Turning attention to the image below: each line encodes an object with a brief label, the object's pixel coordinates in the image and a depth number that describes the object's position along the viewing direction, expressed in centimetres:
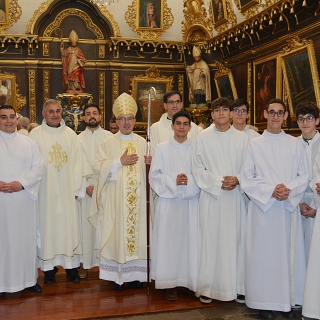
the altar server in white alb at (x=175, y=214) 526
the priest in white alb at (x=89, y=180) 645
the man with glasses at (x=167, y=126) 606
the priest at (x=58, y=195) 591
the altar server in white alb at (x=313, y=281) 438
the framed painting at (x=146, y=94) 1357
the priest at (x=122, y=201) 566
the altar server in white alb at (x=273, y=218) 469
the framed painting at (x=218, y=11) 1169
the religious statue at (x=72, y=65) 1295
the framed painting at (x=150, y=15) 1354
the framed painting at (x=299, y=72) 834
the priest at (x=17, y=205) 539
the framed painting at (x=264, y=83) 977
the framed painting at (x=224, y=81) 1175
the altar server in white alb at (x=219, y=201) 501
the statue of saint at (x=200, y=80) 1273
